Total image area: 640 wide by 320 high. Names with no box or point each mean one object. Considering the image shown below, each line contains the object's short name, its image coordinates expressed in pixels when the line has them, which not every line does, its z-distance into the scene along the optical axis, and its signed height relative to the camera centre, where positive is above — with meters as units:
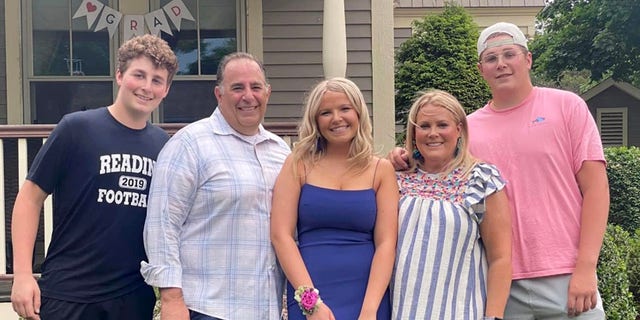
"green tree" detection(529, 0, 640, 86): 15.61 +2.49
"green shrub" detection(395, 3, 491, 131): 10.32 +1.25
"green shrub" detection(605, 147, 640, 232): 8.85 -0.58
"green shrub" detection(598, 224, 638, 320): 4.34 -0.88
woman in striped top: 2.44 -0.32
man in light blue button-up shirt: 2.41 -0.26
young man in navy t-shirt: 2.54 -0.21
